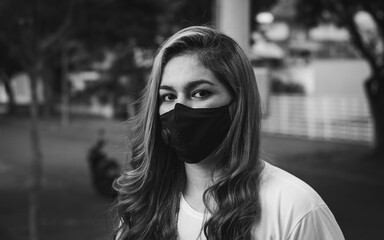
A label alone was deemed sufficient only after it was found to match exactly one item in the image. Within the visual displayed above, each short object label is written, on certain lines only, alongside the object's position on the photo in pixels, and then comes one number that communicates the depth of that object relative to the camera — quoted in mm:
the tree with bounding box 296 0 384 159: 12875
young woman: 1430
